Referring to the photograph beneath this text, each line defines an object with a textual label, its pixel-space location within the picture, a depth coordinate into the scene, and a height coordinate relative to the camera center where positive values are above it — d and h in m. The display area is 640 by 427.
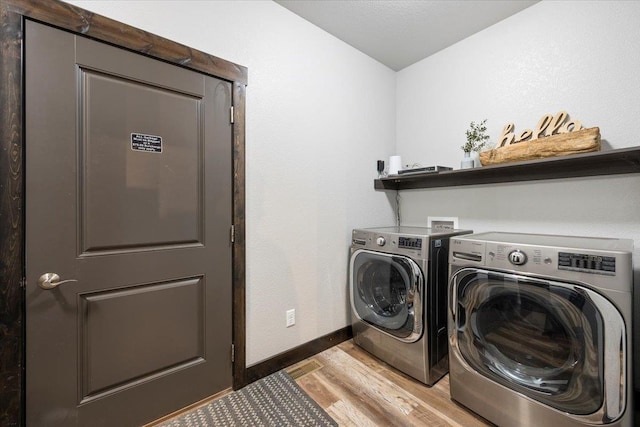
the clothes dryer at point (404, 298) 1.72 -0.62
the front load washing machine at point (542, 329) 1.06 -0.56
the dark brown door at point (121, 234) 1.17 -0.10
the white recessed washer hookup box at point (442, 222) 2.36 -0.09
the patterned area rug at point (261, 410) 1.43 -1.12
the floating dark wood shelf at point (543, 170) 1.48 +0.29
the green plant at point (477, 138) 2.13 +0.59
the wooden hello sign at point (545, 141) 1.50 +0.43
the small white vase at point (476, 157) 2.17 +0.45
